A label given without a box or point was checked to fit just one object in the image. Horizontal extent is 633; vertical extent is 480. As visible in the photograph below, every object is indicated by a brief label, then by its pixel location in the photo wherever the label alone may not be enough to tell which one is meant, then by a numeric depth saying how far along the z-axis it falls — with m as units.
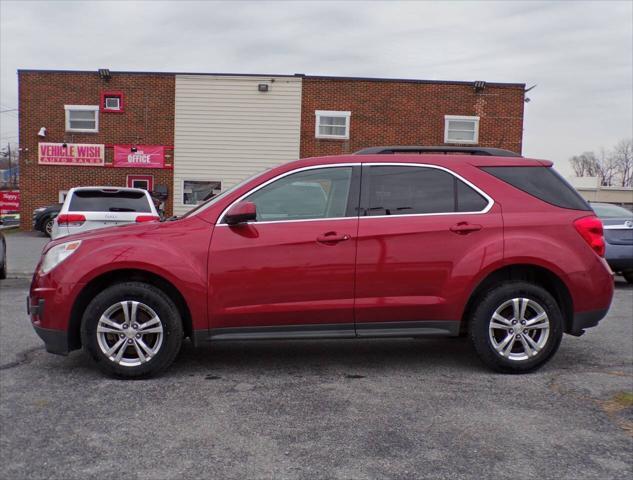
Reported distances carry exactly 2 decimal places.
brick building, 22.44
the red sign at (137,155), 22.47
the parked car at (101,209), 9.03
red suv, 4.62
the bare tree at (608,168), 94.22
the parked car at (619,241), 10.38
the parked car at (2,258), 10.45
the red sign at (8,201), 26.95
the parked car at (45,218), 19.91
